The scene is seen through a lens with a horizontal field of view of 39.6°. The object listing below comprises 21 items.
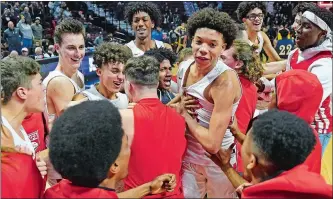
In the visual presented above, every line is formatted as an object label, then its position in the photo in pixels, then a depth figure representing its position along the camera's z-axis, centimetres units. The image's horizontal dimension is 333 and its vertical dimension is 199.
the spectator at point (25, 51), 951
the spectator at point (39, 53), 893
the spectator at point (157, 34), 984
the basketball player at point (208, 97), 267
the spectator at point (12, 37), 988
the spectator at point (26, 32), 1003
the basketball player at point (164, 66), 358
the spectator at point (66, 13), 1128
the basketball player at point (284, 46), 864
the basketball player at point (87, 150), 170
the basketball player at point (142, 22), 484
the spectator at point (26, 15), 1066
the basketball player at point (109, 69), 319
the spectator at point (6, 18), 1045
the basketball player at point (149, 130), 231
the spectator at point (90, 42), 1050
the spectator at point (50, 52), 897
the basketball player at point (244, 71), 328
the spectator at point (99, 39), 1039
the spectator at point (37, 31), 1026
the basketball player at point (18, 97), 208
